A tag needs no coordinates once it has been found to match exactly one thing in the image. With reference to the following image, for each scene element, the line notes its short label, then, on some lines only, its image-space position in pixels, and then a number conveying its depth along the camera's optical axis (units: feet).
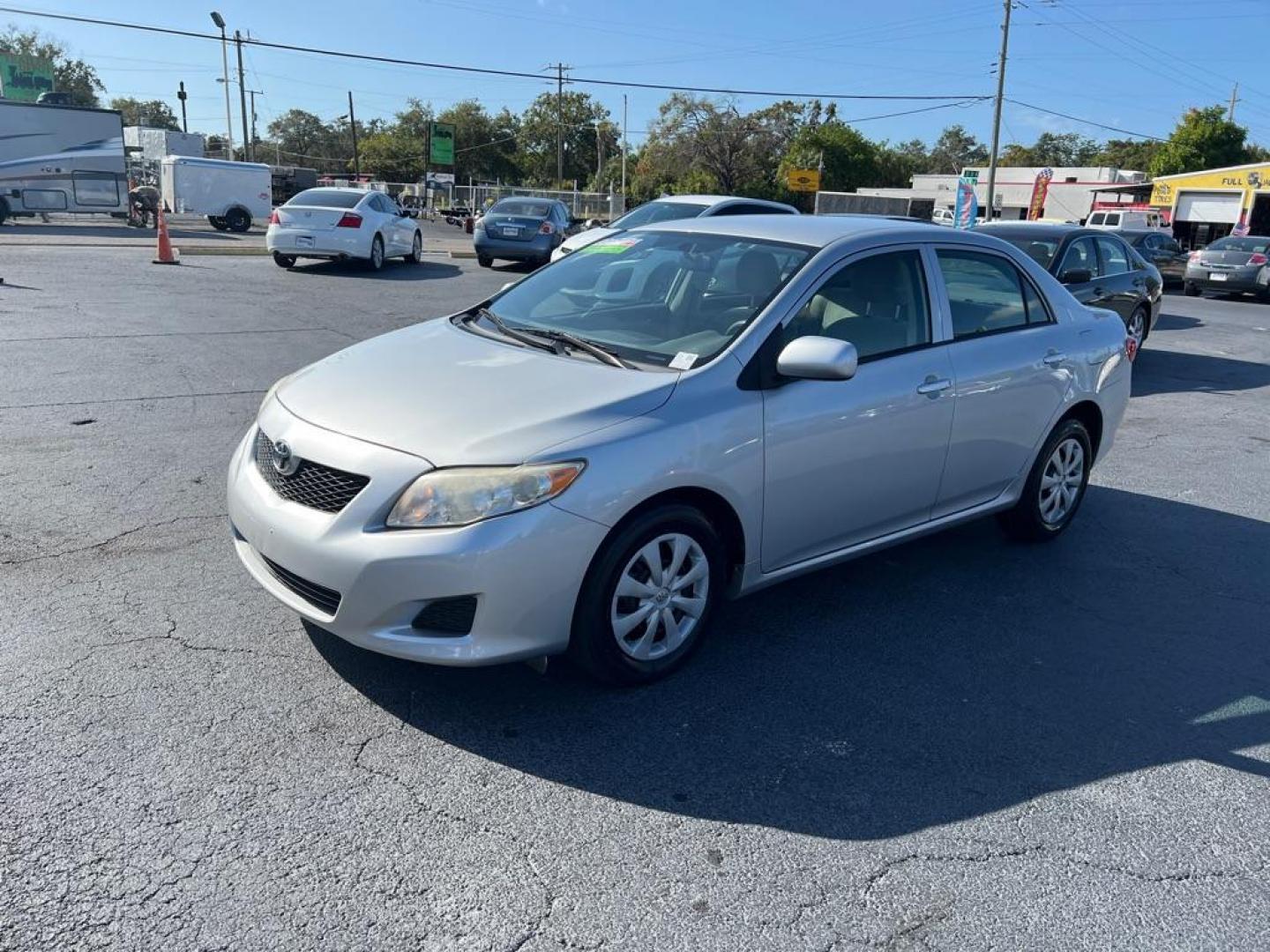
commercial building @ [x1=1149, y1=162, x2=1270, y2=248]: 150.30
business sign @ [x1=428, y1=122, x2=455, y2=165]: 206.65
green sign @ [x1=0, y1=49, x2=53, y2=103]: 197.06
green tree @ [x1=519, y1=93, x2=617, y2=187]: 300.81
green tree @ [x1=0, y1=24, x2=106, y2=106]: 274.98
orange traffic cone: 58.90
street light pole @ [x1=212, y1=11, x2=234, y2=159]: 209.97
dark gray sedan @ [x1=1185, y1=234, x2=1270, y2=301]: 75.61
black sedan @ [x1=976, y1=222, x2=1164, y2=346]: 33.91
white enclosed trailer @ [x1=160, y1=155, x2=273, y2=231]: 105.70
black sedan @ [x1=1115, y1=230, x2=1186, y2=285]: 78.02
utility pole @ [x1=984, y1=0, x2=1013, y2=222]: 144.76
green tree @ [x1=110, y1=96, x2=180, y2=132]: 351.05
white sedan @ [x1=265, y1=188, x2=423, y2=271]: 57.77
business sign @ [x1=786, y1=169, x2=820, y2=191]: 152.76
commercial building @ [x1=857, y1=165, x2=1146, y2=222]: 194.59
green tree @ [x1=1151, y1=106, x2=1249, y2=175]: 199.41
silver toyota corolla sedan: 10.64
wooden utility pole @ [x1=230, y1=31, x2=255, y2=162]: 200.95
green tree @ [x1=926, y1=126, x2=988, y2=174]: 401.70
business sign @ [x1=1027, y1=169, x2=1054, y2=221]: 132.05
